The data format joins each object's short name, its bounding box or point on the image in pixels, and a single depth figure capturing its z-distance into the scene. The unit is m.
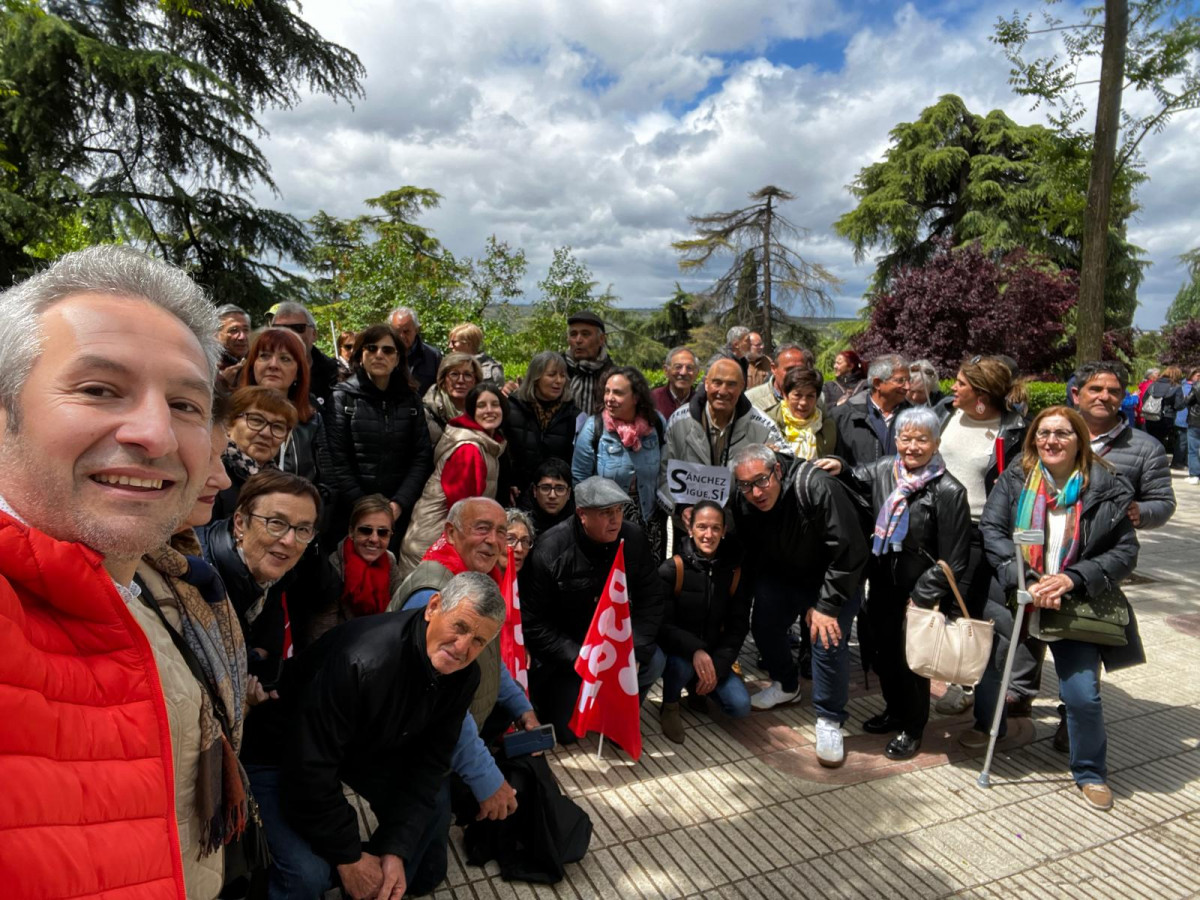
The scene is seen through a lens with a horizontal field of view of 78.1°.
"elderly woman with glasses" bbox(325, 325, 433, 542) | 4.28
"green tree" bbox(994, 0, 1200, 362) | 6.66
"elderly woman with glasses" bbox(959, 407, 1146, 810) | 3.51
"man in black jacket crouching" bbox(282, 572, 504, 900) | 2.47
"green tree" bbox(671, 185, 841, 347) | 29.33
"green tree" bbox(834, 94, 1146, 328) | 28.19
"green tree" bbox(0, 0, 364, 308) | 12.99
